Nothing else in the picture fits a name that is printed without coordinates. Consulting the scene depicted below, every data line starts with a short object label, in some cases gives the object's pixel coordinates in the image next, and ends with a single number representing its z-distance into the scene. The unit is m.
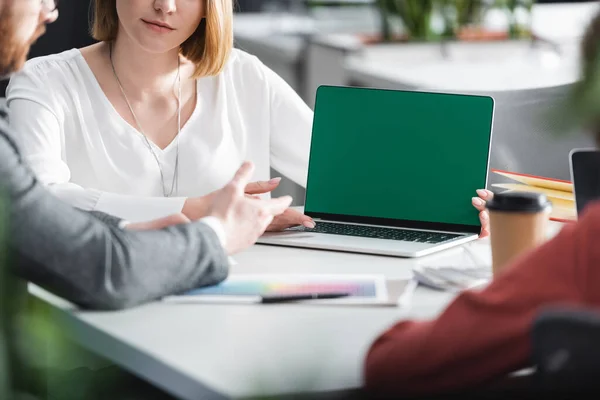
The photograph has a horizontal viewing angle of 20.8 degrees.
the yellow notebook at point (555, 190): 3.10
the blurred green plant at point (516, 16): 6.98
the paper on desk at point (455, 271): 2.68
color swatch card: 2.60
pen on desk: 2.60
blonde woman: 3.25
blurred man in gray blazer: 2.41
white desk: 2.34
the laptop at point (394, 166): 3.02
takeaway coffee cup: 2.66
